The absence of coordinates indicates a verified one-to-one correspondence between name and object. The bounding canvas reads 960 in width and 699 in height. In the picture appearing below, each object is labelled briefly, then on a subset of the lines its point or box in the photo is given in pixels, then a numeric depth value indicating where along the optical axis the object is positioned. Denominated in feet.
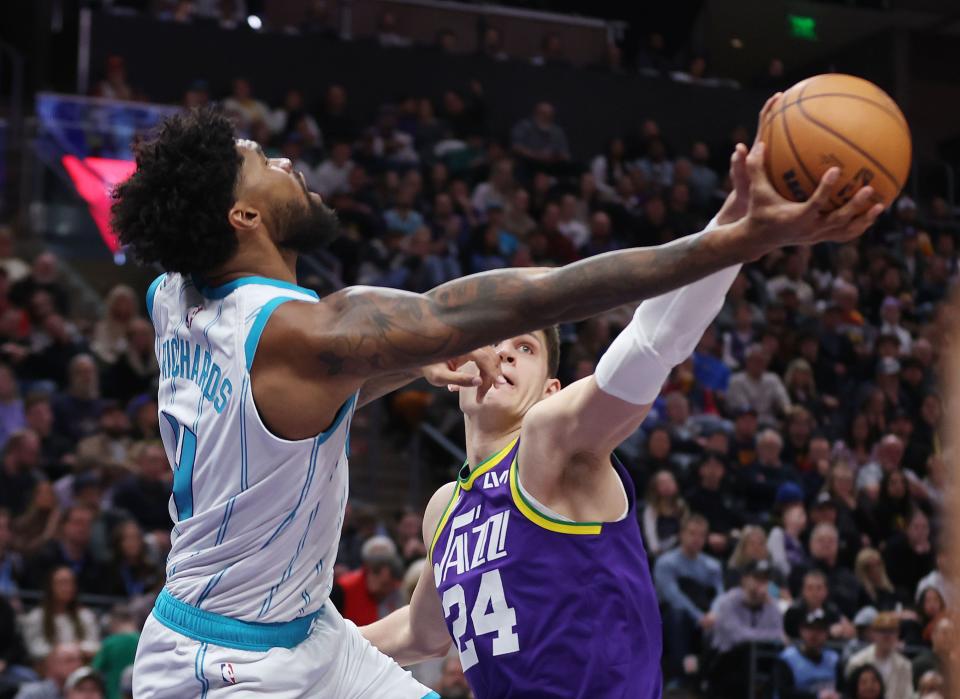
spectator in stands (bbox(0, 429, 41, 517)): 28.58
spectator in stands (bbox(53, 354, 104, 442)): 31.45
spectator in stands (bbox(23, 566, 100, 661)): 24.97
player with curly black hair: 10.11
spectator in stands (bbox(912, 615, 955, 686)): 30.45
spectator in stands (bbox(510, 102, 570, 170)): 51.57
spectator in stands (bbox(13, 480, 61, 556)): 27.37
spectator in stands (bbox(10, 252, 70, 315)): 33.94
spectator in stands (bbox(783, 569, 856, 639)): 31.24
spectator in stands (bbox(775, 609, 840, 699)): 29.86
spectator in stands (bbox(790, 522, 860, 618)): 34.01
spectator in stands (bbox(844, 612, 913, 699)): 30.01
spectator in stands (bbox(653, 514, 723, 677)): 30.40
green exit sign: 68.23
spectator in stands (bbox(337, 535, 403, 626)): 27.09
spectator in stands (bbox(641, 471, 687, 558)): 32.65
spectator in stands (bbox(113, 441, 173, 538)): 28.99
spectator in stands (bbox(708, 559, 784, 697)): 29.76
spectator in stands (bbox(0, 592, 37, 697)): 24.23
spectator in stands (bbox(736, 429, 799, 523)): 37.76
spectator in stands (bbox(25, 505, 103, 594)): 26.89
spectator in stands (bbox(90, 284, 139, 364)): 33.94
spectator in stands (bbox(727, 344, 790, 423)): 41.81
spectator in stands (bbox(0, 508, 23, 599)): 26.40
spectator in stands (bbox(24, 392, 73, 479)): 30.58
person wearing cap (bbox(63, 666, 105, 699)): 22.31
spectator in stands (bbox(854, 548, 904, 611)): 34.55
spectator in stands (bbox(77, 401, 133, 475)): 30.58
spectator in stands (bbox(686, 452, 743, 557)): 35.09
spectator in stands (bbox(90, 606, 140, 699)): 23.67
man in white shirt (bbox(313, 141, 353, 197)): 44.01
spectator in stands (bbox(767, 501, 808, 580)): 34.30
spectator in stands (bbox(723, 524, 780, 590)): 32.44
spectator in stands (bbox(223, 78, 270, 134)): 44.62
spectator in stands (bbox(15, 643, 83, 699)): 23.15
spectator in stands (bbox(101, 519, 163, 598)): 27.04
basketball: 9.48
